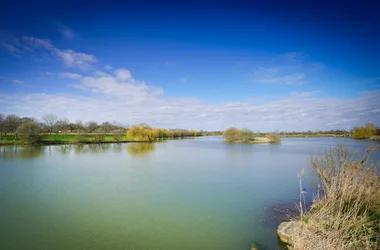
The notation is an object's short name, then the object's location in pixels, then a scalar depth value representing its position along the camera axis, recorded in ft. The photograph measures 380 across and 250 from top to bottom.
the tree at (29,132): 115.91
